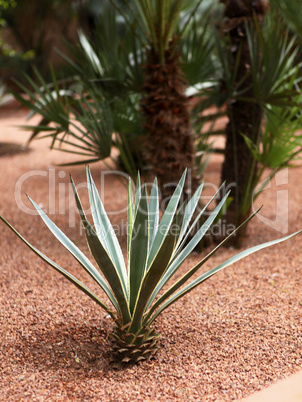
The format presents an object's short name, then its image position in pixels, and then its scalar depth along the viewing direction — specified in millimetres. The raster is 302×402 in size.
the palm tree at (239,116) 3318
